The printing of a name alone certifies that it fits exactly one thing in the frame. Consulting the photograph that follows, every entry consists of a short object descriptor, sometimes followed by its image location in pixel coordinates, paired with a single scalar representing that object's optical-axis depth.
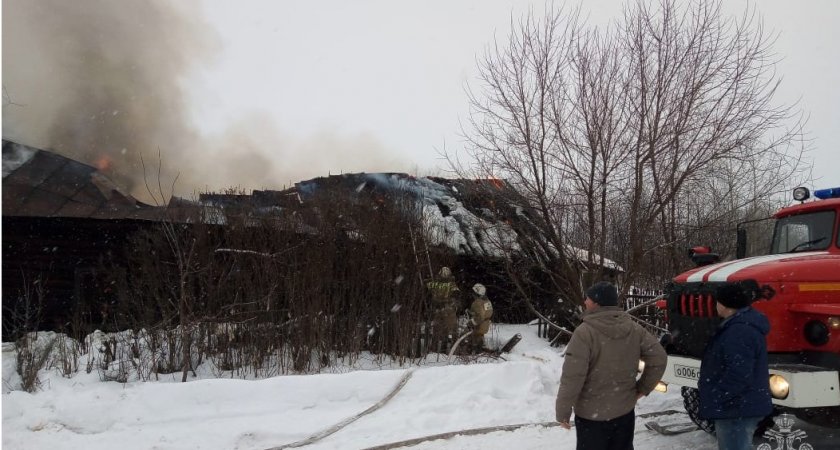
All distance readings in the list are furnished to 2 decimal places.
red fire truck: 4.54
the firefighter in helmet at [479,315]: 11.56
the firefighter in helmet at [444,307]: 11.33
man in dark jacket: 4.09
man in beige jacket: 3.95
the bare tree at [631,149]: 10.41
